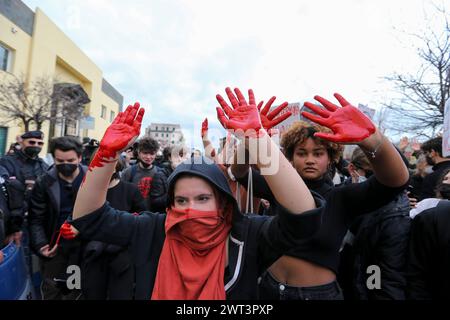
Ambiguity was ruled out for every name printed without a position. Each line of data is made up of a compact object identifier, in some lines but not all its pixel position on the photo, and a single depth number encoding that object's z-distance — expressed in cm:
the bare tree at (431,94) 755
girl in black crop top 128
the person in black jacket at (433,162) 315
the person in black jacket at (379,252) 188
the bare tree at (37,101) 1327
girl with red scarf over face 133
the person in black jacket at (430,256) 158
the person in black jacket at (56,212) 255
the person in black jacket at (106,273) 244
